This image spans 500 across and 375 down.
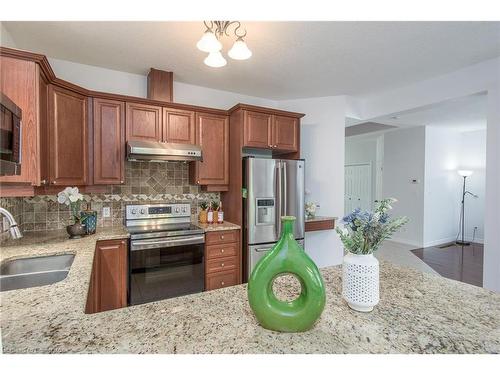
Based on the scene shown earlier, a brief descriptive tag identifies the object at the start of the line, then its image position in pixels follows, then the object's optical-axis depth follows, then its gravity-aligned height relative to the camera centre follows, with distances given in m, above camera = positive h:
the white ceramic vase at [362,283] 0.95 -0.36
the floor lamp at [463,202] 5.76 -0.42
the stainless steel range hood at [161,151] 2.51 +0.32
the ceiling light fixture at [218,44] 1.68 +0.90
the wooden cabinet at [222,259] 2.72 -0.79
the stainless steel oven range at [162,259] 2.38 -0.71
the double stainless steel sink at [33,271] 1.52 -0.54
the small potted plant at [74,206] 2.11 -0.19
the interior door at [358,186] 6.38 -0.05
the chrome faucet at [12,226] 1.32 -0.22
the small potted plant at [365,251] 0.95 -0.25
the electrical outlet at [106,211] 2.74 -0.29
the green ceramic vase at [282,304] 0.80 -0.33
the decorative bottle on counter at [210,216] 3.08 -0.38
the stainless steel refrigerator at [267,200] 2.84 -0.18
